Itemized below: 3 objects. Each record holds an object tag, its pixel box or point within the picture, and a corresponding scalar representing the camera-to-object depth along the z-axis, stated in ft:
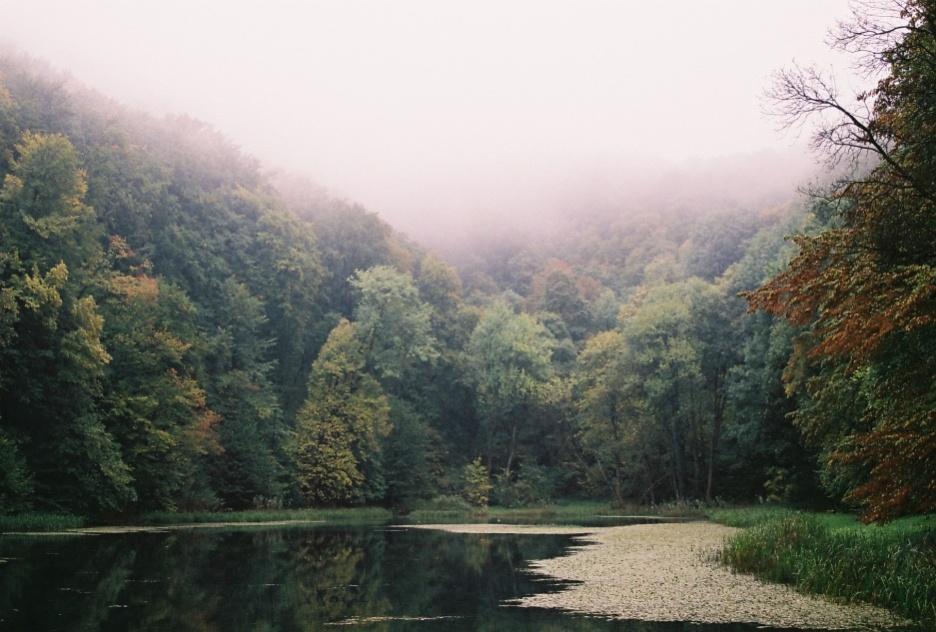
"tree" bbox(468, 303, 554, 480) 234.38
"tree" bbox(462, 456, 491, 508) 207.31
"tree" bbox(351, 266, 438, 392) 209.97
